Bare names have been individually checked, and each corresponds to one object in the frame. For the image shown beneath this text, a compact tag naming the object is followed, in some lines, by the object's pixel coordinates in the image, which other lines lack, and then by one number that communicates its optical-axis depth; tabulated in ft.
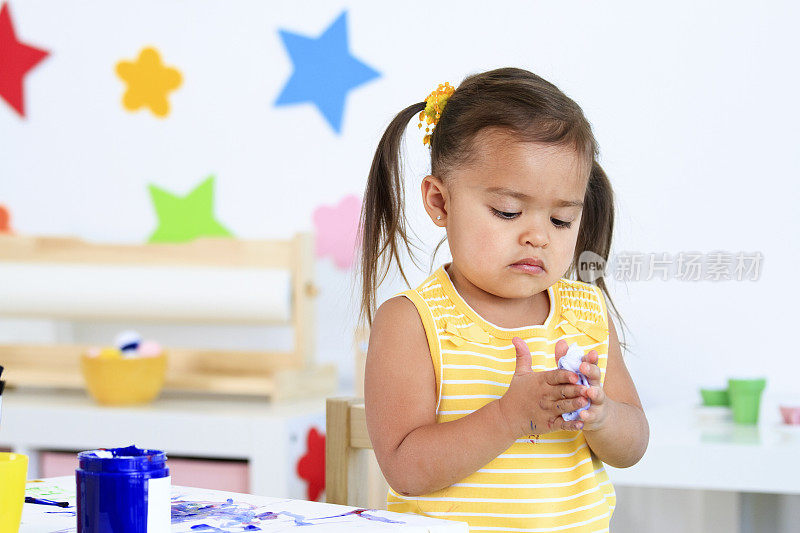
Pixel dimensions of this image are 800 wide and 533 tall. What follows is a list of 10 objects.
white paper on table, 7.28
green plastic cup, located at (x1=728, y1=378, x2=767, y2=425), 11.47
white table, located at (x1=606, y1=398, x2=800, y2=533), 10.66
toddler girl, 9.68
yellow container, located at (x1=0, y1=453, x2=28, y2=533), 6.65
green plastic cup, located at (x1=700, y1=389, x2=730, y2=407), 11.80
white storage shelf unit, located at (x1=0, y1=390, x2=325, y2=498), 12.02
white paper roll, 12.64
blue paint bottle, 6.38
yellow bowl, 12.34
